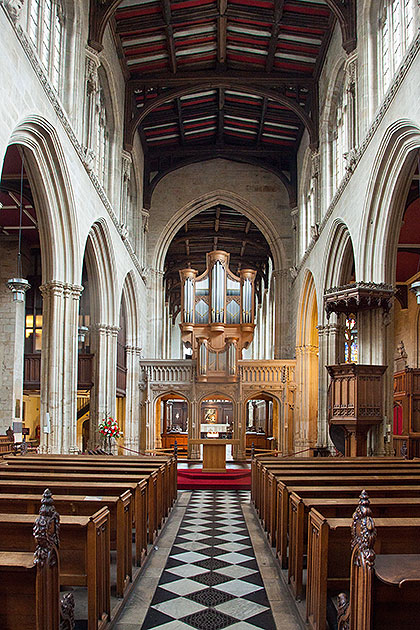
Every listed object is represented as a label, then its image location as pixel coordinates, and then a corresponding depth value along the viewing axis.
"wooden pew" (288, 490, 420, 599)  4.38
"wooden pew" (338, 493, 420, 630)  2.71
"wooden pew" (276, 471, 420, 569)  5.68
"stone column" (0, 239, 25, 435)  17.09
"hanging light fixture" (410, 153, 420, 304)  8.76
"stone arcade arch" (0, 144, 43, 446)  17.00
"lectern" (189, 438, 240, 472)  14.28
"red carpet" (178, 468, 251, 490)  12.90
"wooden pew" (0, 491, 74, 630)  2.82
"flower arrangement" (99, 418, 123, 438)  14.55
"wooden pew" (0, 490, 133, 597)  4.50
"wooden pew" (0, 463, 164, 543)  5.81
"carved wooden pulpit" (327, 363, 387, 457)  10.88
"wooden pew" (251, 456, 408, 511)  7.73
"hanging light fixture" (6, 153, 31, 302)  10.52
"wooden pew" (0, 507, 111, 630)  3.72
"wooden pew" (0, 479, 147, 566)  5.16
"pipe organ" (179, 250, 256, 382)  23.03
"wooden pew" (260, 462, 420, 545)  6.71
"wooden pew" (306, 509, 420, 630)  3.80
